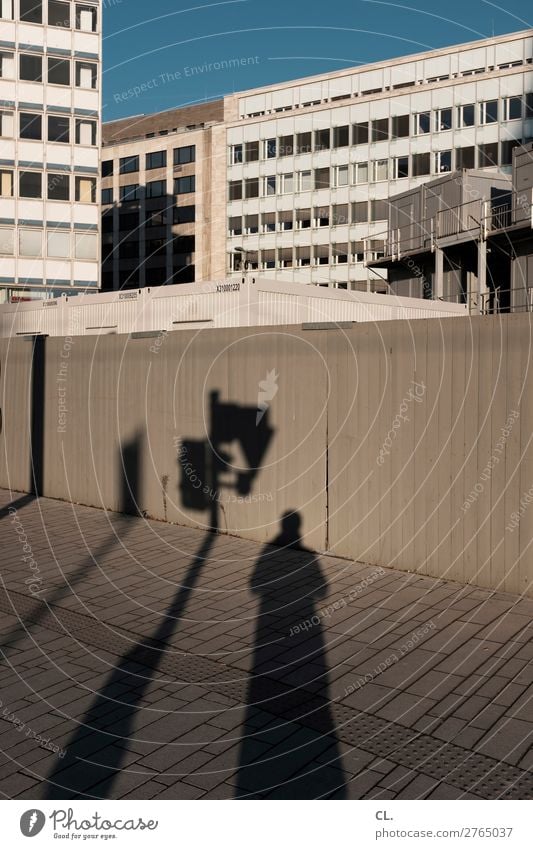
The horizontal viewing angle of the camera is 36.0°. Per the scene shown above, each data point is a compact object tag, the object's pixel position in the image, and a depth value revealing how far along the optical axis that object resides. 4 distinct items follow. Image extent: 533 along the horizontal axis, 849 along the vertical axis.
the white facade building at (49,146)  56.16
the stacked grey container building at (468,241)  33.72
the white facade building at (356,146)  65.62
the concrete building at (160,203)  90.13
